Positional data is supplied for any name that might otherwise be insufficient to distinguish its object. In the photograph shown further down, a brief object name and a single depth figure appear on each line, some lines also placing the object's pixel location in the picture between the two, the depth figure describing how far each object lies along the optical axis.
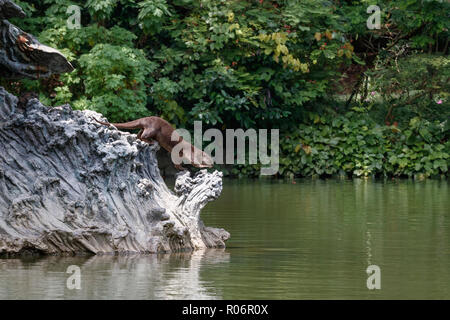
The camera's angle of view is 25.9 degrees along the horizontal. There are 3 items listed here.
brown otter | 11.71
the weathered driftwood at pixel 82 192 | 10.34
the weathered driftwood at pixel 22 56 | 11.05
